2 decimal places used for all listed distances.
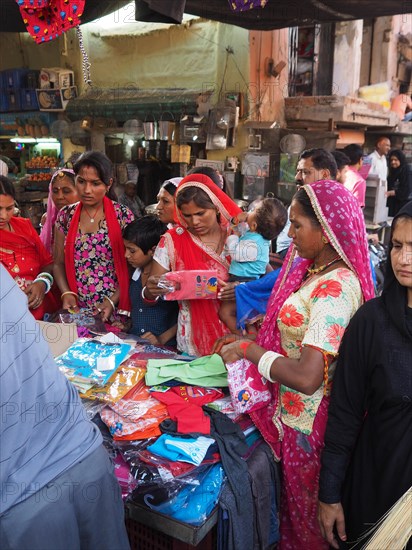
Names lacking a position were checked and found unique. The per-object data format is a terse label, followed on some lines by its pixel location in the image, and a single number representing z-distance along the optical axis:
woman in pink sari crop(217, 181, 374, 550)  1.62
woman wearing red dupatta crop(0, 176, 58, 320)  2.77
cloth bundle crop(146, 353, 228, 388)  2.04
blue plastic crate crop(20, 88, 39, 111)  8.46
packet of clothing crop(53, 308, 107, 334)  2.61
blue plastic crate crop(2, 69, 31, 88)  8.38
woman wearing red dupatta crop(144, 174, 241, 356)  2.53
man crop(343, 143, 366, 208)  5.05
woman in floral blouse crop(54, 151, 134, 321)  2.84
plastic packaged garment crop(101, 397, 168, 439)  1.76
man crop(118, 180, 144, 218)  7.42
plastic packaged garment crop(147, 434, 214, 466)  1.62
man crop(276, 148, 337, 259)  3.83
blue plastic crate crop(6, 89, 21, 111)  8.62
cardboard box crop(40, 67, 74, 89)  7.99
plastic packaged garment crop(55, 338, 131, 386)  1.96
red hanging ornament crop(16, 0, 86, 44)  2.73
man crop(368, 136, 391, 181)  8.09
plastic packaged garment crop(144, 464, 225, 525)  1.50
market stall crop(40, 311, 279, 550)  1.56
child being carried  2.47
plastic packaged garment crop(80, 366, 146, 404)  1.89
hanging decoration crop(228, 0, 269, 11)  2.84
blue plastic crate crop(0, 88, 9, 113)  8.79
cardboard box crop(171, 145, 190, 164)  6.88
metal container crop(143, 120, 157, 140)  7.01
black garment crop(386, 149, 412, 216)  8.45
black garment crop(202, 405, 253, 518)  1.62
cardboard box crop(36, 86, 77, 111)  8.03
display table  1.47
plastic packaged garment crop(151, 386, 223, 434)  1.77
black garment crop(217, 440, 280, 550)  1.59
